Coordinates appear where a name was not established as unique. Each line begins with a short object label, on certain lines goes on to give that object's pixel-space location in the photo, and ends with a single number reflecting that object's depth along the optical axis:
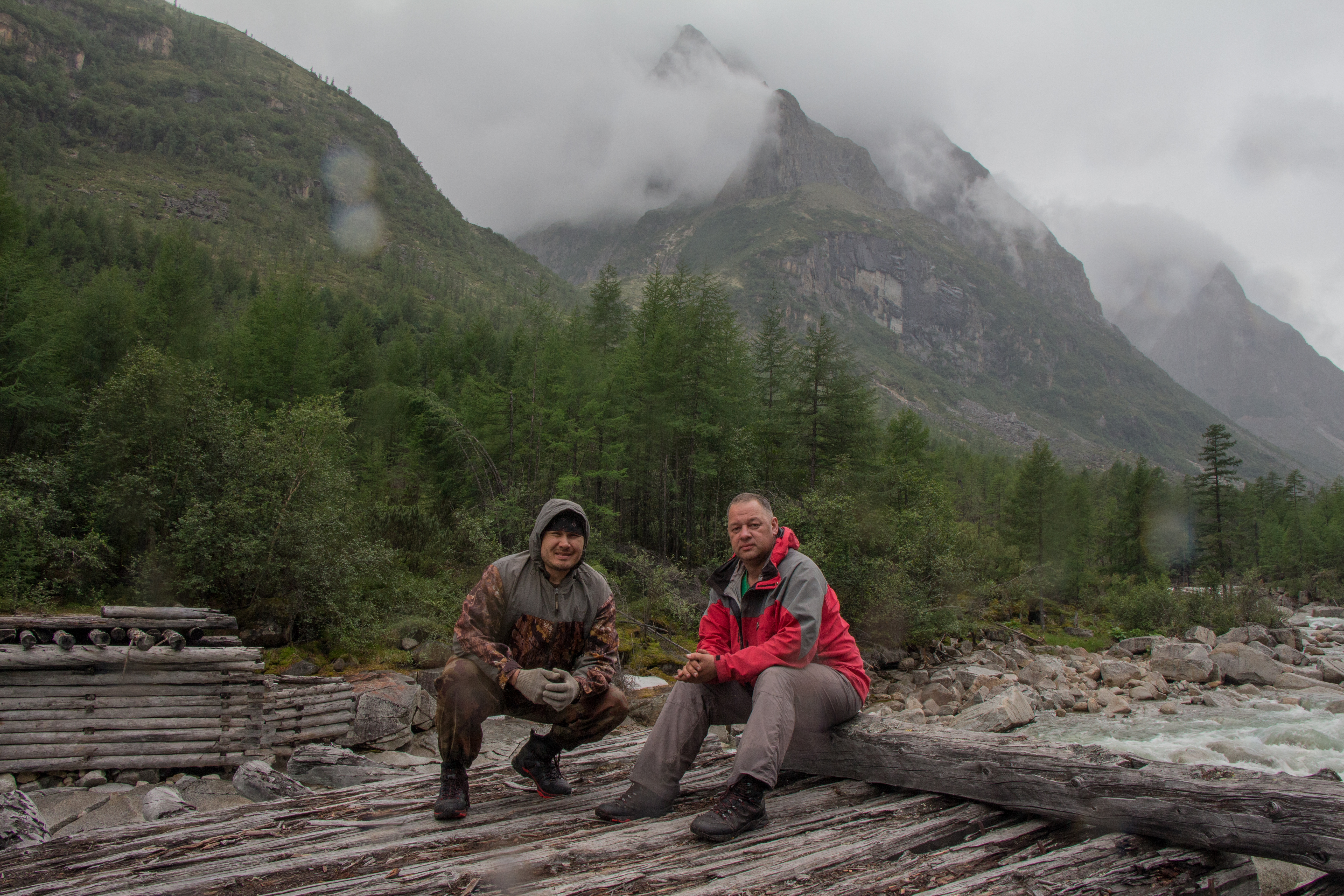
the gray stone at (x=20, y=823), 4.71
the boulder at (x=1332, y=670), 22.03
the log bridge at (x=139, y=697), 8.59
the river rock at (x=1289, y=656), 24.67
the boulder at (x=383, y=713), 10.98
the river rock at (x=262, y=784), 7.21
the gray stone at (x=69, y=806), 7.71
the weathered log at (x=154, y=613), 9.27
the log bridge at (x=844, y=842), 3.07
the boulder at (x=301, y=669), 12.49
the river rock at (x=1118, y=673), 21.19
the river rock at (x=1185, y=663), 21.50
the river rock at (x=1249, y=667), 21.14
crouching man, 4.00
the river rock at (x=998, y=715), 13.91
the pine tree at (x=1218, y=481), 40.94
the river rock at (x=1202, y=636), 27.70
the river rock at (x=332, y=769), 7.81
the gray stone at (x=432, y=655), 14.13
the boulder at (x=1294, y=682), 20.58
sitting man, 3.72
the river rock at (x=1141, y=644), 26.84
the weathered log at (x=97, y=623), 8.88
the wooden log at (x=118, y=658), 8.44
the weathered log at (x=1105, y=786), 3.01
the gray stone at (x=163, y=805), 6.54
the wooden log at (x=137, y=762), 8.47
